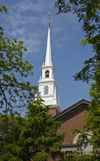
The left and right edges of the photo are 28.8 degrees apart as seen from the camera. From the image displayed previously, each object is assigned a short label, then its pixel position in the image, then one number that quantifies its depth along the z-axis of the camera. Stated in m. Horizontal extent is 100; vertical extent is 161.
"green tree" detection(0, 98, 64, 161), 14.64
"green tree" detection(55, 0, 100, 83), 7.26
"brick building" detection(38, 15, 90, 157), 20.34
